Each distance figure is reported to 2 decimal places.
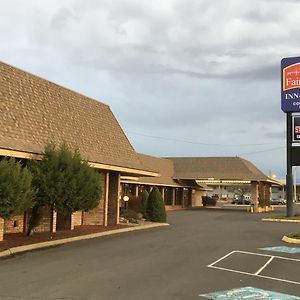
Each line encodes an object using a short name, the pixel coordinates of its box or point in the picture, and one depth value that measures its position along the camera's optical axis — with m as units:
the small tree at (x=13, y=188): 10.16
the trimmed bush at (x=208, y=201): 48.75
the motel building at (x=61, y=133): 12.65
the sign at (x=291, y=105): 24.61
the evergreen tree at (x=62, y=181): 11.98
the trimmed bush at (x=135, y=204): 25.43
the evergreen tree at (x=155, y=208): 21.04
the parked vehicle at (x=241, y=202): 62.63
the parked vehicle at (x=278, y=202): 63.18
